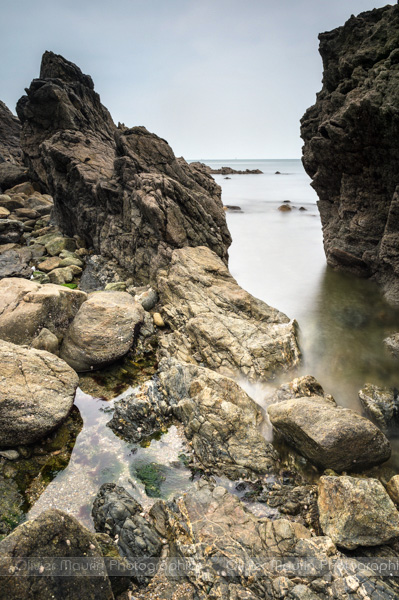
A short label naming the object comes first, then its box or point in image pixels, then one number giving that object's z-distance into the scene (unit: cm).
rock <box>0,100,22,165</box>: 4478
